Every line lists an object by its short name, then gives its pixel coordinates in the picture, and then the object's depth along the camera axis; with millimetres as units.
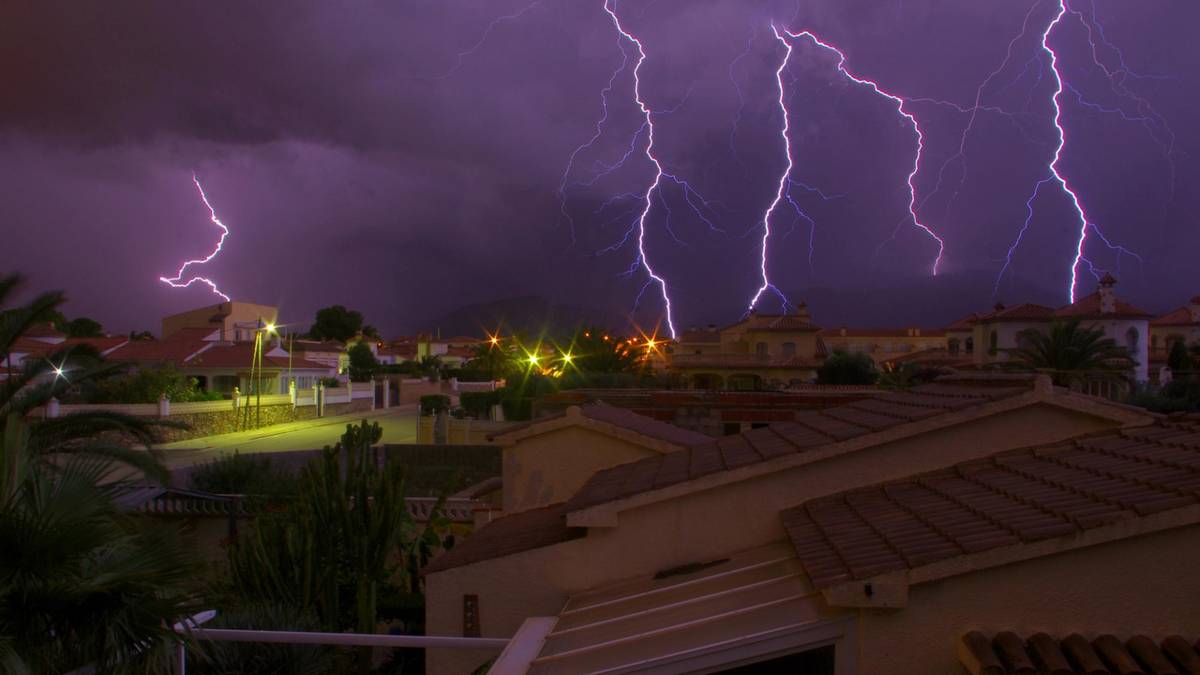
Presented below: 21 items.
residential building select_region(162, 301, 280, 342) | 72375
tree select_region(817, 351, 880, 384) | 42281
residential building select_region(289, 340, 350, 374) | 64819
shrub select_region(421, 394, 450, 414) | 43594
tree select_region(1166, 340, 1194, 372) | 45688
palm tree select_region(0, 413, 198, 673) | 3568
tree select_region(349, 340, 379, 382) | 71312
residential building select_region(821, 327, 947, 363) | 82000
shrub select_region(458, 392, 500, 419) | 40312
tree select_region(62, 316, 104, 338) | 75962
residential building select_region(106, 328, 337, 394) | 46438
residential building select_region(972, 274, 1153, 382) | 42781
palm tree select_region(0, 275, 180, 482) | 11008
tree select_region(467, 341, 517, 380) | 53031
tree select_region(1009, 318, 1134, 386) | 27812
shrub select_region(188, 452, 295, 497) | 16047
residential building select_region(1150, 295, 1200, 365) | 61312
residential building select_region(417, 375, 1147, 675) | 3768
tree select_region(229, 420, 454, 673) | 9266
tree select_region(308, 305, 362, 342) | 101938
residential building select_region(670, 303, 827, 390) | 48406
